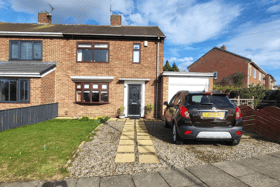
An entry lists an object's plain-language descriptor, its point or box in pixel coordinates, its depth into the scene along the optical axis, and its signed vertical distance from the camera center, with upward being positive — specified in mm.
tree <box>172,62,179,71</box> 29534 +5229
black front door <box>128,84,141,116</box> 10305 -445
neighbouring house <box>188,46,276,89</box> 21672 +4625
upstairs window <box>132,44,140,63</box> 10414 +2793
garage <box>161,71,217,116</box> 9438 +744
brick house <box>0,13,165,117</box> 10133 +2011
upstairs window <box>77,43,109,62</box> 10297 +2842
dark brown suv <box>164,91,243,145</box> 3951 -750
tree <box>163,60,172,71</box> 29012 +5200
